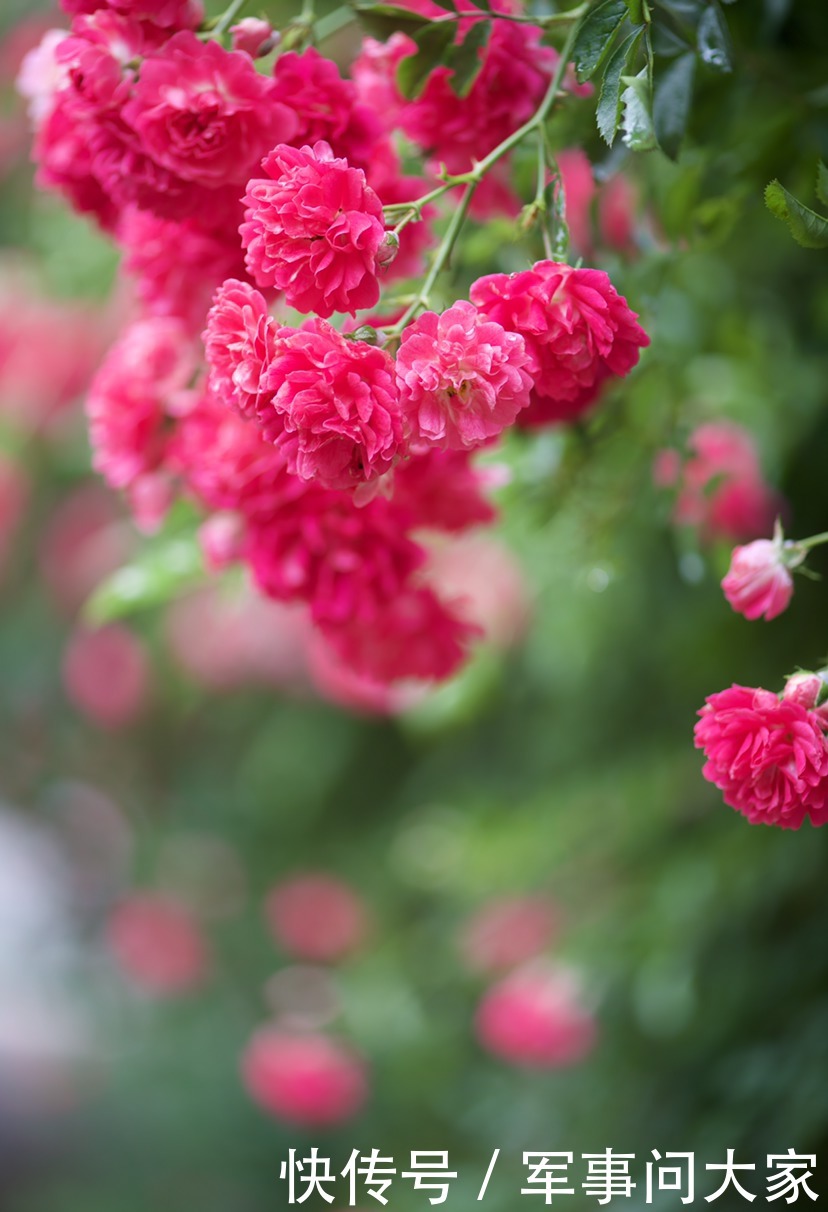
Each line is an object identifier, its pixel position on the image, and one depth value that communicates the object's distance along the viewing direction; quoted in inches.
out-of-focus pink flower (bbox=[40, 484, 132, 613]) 76.7
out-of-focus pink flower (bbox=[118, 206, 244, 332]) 34.2
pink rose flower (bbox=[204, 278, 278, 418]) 31.2
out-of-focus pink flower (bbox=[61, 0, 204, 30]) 32.8
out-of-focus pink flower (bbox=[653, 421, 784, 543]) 41.0
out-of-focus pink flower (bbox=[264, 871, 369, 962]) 83.6
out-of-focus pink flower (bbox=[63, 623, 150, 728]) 80.9
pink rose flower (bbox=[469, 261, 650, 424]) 31.3
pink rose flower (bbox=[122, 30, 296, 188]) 32.5
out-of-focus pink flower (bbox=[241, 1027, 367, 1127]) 64.4
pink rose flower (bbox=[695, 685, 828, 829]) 31.4
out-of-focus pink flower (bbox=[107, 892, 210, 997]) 85.8
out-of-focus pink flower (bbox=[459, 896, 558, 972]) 64.9
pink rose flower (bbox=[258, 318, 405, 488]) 30.8
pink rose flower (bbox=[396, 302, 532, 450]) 31.0
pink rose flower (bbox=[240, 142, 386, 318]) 31.1
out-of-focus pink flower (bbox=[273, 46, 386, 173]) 32.8
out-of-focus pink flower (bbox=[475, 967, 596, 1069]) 54.5
